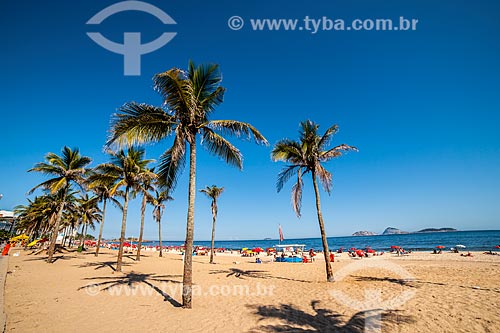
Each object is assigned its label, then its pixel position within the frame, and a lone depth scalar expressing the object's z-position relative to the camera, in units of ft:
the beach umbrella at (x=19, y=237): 134.32
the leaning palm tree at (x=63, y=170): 60.92
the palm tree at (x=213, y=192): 86.83
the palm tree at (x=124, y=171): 51.01
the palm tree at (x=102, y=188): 49.49
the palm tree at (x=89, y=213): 103.66
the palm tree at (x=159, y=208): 107.14
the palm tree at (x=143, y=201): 73.67
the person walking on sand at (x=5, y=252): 86.73
